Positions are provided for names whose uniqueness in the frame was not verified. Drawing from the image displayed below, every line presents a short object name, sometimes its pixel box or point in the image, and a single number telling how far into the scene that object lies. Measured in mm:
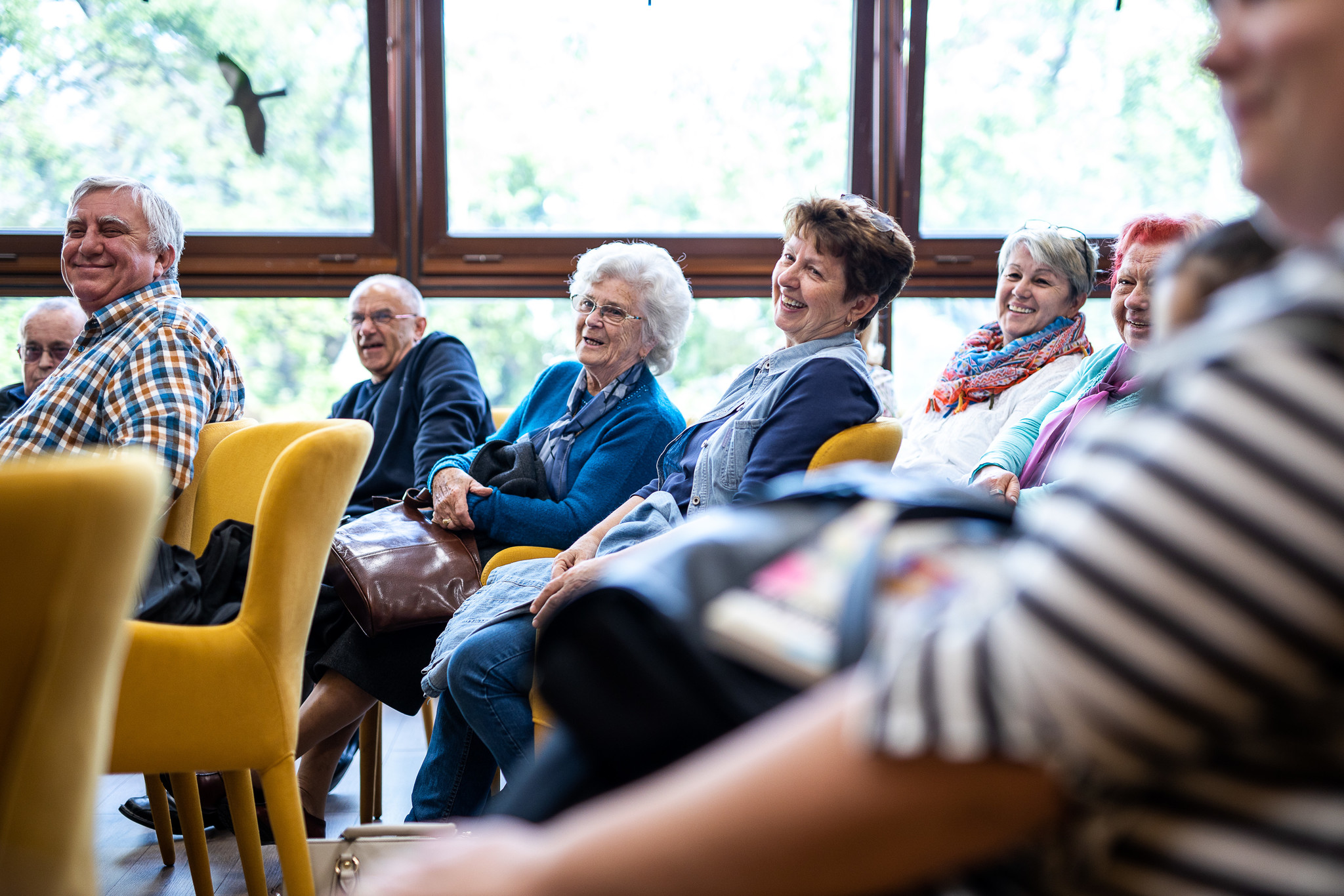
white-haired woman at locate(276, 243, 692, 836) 2168
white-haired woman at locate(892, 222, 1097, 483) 2689
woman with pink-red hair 2168
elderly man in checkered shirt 2070
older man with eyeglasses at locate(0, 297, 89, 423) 3139
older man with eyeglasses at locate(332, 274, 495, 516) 2852
